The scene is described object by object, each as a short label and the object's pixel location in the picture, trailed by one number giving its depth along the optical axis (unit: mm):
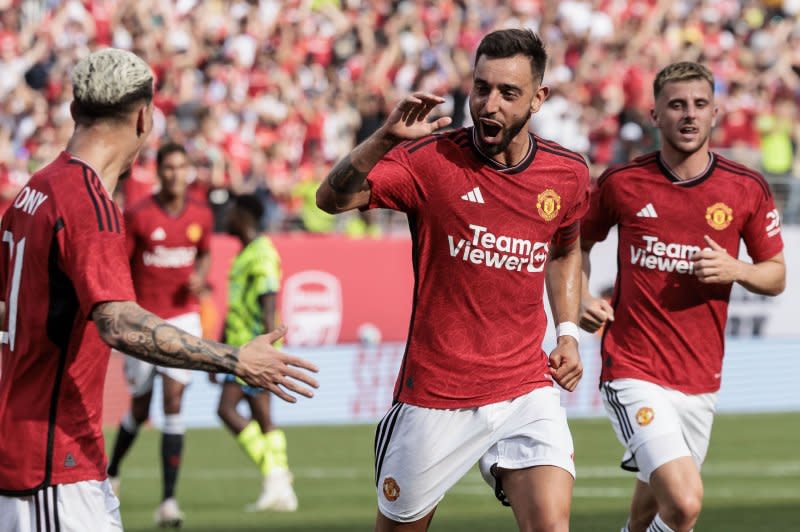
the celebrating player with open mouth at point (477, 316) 13055
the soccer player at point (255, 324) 24172
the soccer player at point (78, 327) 9766
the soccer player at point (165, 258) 23734
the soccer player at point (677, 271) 16125
